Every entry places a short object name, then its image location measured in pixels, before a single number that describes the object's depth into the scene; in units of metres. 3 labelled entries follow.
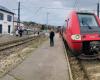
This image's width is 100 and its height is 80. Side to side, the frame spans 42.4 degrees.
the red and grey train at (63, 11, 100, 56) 6.40
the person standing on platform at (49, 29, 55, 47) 12.17
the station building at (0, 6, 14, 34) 31.61
